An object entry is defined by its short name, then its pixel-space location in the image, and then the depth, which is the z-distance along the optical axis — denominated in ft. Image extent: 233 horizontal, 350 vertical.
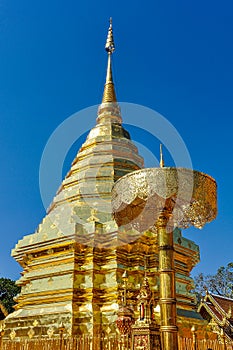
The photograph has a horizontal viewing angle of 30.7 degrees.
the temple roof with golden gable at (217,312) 48.52
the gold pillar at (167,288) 21.34
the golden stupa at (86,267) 38.28
